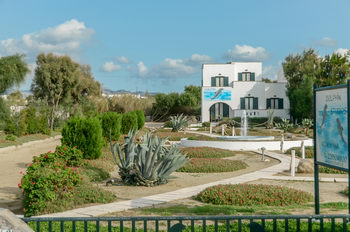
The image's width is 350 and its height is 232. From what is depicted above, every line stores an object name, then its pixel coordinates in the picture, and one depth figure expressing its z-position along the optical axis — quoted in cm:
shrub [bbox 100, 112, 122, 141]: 2858
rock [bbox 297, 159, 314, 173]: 1644
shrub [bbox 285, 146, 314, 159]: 2186
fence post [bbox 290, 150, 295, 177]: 1534
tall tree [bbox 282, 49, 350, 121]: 4959
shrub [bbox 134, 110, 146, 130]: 4272
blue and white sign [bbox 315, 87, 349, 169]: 692
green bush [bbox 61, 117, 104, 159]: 1895
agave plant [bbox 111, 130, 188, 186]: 1306
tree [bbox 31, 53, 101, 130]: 4969
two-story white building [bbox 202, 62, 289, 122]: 5525
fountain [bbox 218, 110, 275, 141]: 2828
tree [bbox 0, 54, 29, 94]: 3584
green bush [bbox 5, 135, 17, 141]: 3063
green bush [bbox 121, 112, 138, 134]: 3703
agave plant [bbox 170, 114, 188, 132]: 3928
